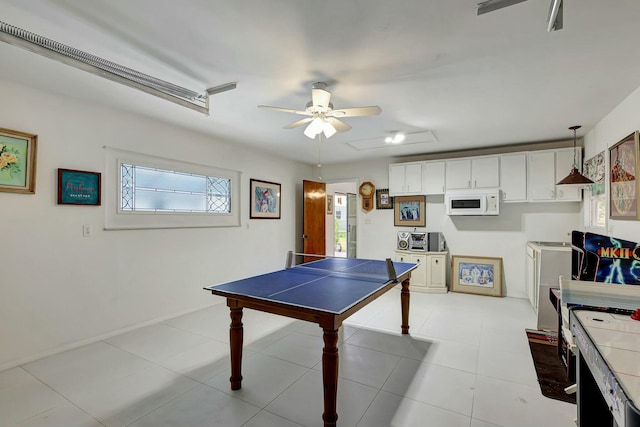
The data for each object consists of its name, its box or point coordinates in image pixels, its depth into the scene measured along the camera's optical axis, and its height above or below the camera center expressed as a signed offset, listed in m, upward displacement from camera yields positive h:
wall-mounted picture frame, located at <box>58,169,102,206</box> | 2.80 +0.27
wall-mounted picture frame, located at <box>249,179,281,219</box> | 5.05 +0.28
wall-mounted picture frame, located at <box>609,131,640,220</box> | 2.47 +0.35
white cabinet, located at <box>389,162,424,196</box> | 5.29 +0.68
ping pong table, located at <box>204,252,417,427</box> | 1.78 -0.58
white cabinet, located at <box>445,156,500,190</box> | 4.68 +0.71
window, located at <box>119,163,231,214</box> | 3.40 +0.31
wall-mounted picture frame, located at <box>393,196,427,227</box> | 5.49 +0.08
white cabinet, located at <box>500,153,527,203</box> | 4.49 +0.61
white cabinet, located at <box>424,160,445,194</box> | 5.08 +0.68
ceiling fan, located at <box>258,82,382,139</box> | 2.37 +0.87
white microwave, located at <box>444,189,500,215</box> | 4.61 +0.22
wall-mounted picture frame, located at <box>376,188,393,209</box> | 5.80 +0.32
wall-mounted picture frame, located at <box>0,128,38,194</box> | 2.46 +0.46
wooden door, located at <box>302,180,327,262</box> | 5.98 -0.06
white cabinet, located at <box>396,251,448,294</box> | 5.04 -1.00
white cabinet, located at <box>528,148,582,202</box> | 4.20 +0.62
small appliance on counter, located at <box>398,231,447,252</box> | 5.16 -0.48
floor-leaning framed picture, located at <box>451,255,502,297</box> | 4.82 -1.02
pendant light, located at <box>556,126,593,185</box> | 3.34 +0.42
